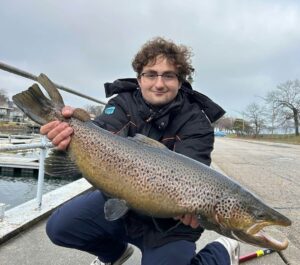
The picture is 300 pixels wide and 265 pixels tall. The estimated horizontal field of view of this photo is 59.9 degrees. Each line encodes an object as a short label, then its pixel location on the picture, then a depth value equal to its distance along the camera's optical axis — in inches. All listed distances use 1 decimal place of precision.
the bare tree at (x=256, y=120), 2570.1
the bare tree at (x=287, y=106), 1979.3
